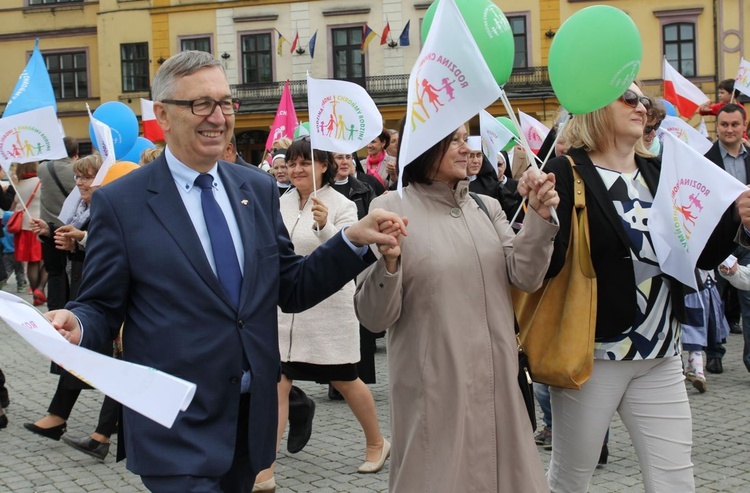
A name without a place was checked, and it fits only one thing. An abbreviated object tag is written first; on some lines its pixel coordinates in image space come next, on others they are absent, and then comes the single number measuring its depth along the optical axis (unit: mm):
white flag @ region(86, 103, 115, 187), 6332
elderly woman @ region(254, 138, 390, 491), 5754
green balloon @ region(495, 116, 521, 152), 10083
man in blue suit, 2887
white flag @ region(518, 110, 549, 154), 9641
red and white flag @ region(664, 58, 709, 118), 12688
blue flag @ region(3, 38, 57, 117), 7795
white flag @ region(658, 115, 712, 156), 7918
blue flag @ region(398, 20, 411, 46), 34031
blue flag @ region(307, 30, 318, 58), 35062
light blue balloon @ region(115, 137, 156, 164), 9068
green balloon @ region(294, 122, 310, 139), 11711
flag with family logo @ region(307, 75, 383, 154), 6516
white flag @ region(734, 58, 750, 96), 11259
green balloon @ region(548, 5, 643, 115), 3678
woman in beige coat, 3428
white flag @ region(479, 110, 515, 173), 8984
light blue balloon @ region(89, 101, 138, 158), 8750
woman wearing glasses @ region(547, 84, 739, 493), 3730
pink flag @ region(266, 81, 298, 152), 10680
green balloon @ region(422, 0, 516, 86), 4090
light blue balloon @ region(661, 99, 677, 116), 10414
